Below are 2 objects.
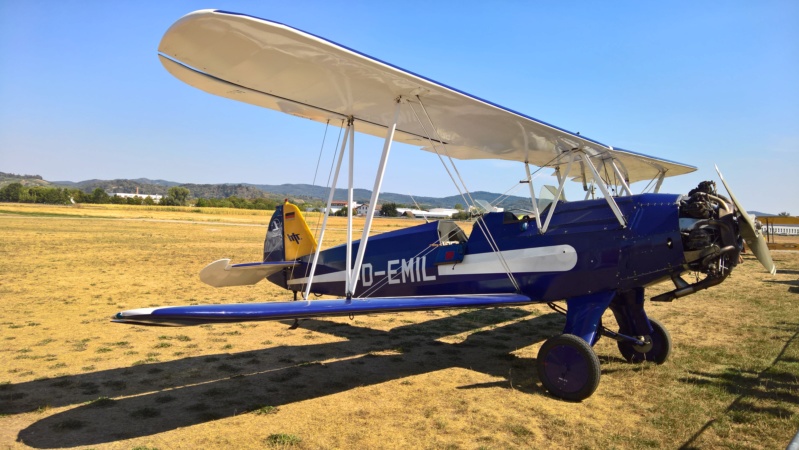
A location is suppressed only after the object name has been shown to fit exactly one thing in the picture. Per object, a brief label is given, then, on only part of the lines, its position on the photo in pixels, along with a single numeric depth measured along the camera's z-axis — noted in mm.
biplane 4680
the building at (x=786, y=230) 50781
